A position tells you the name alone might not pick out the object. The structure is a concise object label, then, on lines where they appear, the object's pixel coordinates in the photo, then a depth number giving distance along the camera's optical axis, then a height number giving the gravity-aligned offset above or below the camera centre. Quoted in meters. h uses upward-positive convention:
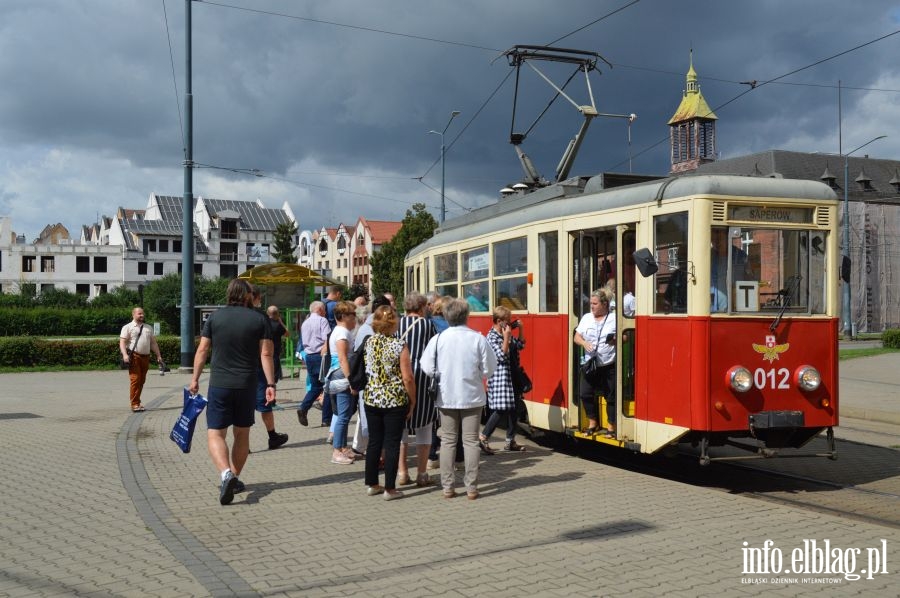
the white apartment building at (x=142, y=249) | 91.88 +6.05
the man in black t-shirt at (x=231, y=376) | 8.05 -0.64
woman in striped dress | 8.62 -0.72
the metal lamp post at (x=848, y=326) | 48.80 -1.33
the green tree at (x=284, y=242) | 94.96 +6.64
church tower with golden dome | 109.14 +21.39
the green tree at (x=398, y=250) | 55.91 +3.74
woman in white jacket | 8.12 -0.67
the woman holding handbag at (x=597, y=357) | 9.66 -0.58
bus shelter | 22.33 +0.40
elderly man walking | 13.20 -0.64
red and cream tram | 8.50 -0.08
